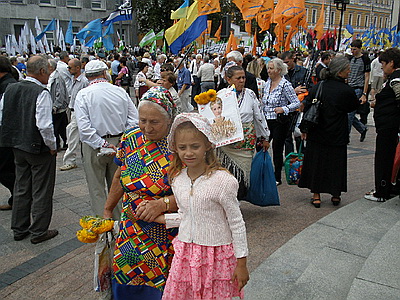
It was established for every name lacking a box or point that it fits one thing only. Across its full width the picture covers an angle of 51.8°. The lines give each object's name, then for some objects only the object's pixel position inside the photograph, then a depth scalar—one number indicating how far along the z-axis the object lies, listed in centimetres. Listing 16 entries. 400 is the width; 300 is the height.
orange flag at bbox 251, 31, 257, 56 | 1338
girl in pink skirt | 217
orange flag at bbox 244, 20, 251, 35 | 1462
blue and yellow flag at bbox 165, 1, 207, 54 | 749
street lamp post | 1374
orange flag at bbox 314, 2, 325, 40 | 1437
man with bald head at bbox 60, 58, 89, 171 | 753
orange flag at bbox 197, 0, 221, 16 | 766
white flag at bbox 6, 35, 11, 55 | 2589
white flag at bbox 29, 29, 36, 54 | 2319
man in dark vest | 431
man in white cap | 445
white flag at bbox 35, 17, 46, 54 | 2390
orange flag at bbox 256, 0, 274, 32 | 1264
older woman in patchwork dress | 247
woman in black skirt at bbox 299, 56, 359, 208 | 507
